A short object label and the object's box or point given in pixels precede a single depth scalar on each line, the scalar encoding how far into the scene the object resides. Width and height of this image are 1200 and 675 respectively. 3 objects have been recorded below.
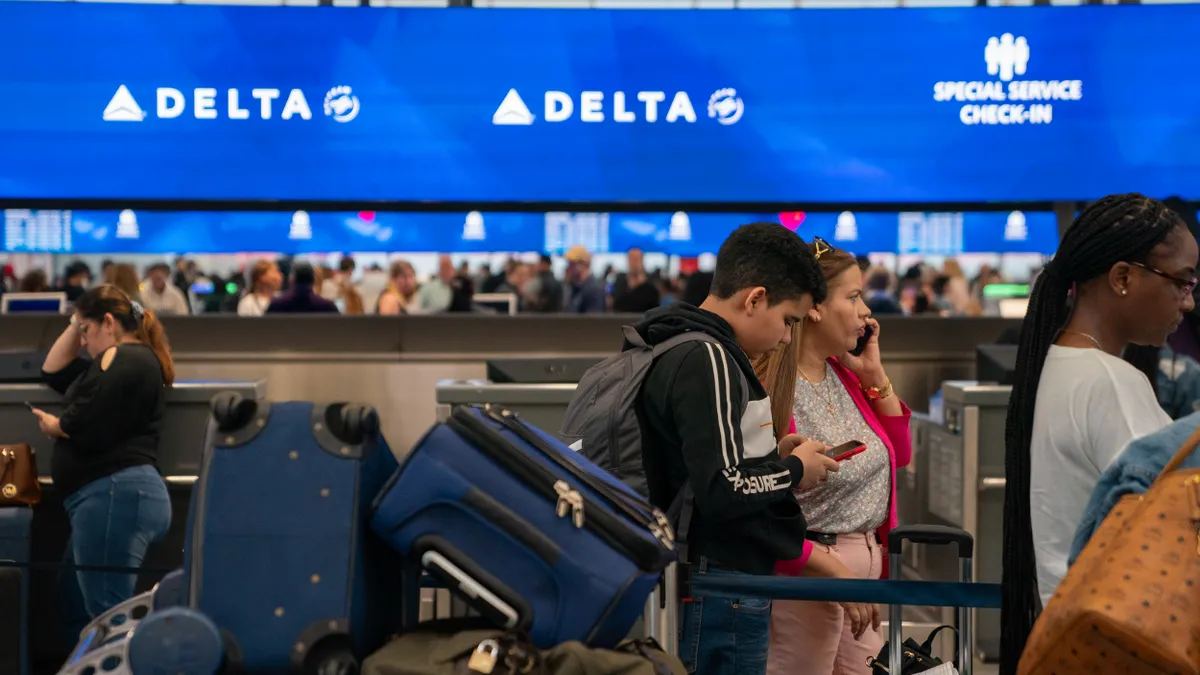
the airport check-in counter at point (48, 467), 5.96
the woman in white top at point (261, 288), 10.02
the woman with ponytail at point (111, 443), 5.62
